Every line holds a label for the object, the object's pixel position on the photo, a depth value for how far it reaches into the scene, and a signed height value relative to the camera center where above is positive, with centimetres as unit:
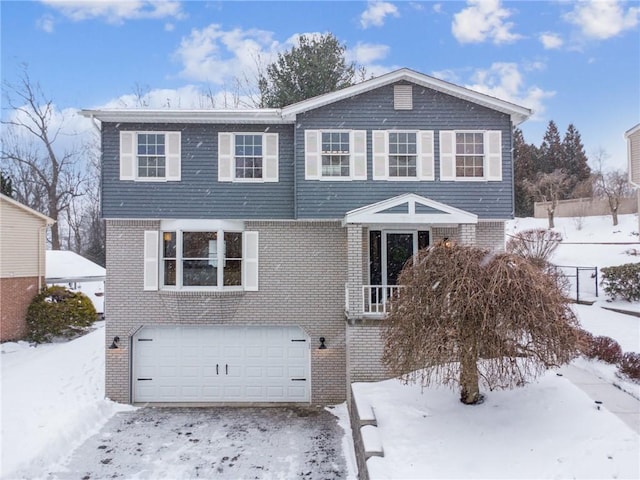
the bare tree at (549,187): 3484 +529
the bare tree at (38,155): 2630 +660
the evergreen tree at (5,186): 2161 +329
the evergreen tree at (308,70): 2141 +901
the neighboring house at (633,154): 1755 +387
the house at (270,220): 1152 +81
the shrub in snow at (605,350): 963 -234
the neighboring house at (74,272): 2198 -114
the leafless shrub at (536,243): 2042 +25
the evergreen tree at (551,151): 4078 +926
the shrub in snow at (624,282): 1388 -111
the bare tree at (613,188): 2971 +453
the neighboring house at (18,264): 1664 -51
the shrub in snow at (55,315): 1719 -259
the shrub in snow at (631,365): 876 -246
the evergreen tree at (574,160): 3994 +828
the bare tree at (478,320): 671 -114
